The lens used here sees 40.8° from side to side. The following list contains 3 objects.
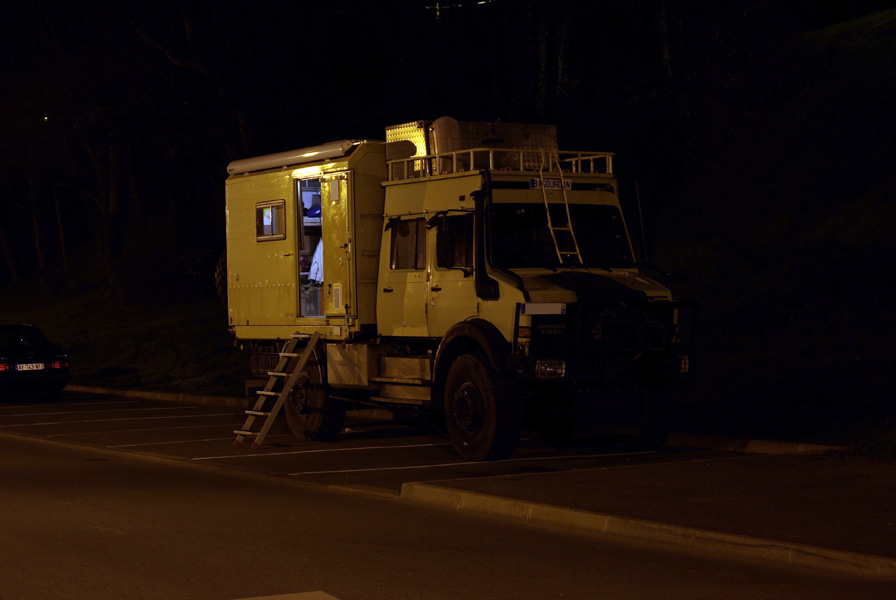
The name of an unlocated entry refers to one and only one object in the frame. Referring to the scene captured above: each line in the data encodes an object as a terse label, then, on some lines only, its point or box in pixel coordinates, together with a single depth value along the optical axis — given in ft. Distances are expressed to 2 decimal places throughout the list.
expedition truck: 43.62
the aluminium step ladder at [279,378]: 51.70
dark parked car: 76.84
